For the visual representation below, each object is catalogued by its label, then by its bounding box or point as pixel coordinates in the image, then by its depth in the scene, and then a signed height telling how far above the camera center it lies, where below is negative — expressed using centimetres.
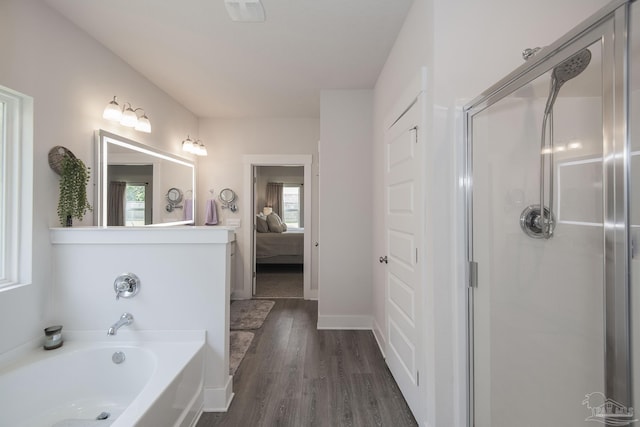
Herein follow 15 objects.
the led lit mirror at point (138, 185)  232 +31
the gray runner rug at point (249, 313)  322 -123
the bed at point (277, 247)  589 -67
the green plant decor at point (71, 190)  187 +16
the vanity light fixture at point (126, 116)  228 +83
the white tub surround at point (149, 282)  186 -44
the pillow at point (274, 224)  674 -23
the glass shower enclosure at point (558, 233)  84 -8
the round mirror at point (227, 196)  418 +27
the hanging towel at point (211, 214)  405 +1
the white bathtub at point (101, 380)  144 -92
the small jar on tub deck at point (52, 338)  171 -75
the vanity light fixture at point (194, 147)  368 +90
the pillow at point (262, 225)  668 -25
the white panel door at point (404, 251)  173 -26
